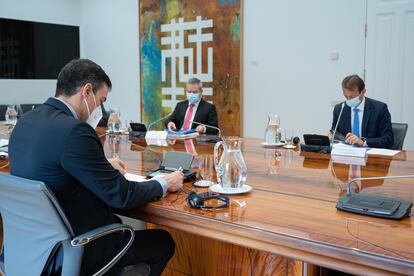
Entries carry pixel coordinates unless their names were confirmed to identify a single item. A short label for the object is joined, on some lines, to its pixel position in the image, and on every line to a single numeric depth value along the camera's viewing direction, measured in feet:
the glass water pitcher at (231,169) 5.61
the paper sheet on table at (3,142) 9.90
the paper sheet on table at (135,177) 6.28
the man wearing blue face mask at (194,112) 13.35
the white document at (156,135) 10.87
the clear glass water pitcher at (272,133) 9.93
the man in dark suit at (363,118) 10.37
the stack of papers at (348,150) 8.21
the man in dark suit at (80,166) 4.76
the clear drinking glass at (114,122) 12.53
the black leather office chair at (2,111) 19.02
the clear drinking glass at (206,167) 6.55
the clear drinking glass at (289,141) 9.95
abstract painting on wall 17.29
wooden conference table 3.75
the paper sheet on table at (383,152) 8.55
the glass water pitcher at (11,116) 14.94
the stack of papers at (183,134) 11.14
